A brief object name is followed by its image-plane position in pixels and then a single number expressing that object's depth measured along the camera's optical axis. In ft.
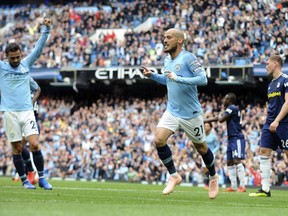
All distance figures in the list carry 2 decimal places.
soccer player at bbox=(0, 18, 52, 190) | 46.03
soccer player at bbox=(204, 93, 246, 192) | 60.20
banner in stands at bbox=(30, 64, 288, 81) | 104.99
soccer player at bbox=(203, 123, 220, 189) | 69.15
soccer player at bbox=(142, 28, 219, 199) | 41.63
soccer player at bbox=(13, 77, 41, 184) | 51.75
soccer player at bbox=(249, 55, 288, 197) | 46.37
